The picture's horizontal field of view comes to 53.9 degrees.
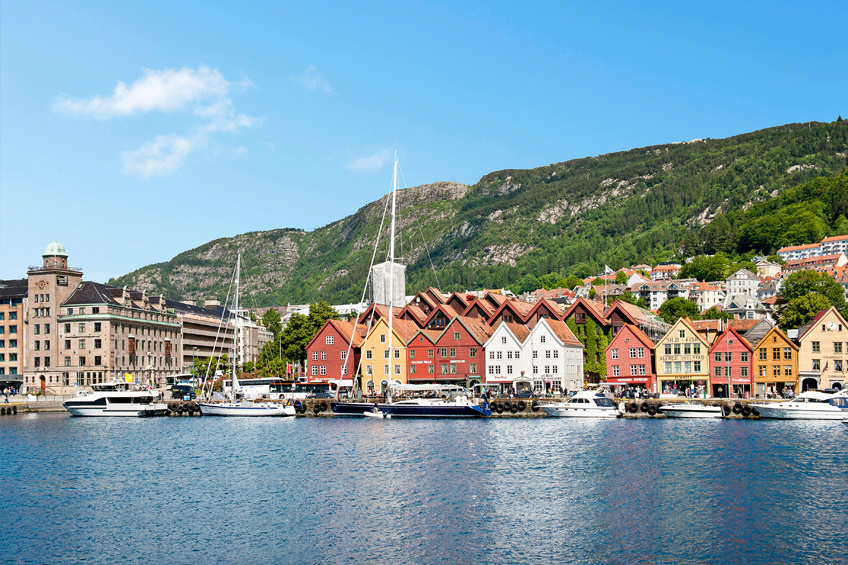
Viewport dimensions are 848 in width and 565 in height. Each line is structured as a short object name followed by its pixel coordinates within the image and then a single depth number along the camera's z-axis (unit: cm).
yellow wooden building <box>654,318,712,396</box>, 11425
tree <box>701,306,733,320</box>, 17928
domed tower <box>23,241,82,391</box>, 15375
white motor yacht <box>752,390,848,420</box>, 8612
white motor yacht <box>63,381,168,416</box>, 11144
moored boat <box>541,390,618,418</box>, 9346
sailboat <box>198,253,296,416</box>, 10125
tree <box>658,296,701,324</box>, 17275
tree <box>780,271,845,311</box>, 18088
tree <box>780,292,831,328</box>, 13950
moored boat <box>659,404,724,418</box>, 9106
